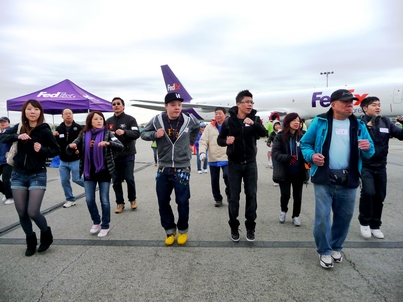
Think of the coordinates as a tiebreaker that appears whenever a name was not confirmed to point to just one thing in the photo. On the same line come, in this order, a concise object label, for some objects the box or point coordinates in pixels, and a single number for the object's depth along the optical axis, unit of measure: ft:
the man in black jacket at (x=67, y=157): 16.81
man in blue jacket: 8.94
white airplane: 56.15
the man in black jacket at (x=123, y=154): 15.16
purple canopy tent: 30.07
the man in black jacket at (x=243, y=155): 11.29
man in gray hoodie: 11.10
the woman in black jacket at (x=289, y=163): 13.11
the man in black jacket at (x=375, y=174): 11.78
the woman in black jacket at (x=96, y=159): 12.00
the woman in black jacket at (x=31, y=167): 10.11
